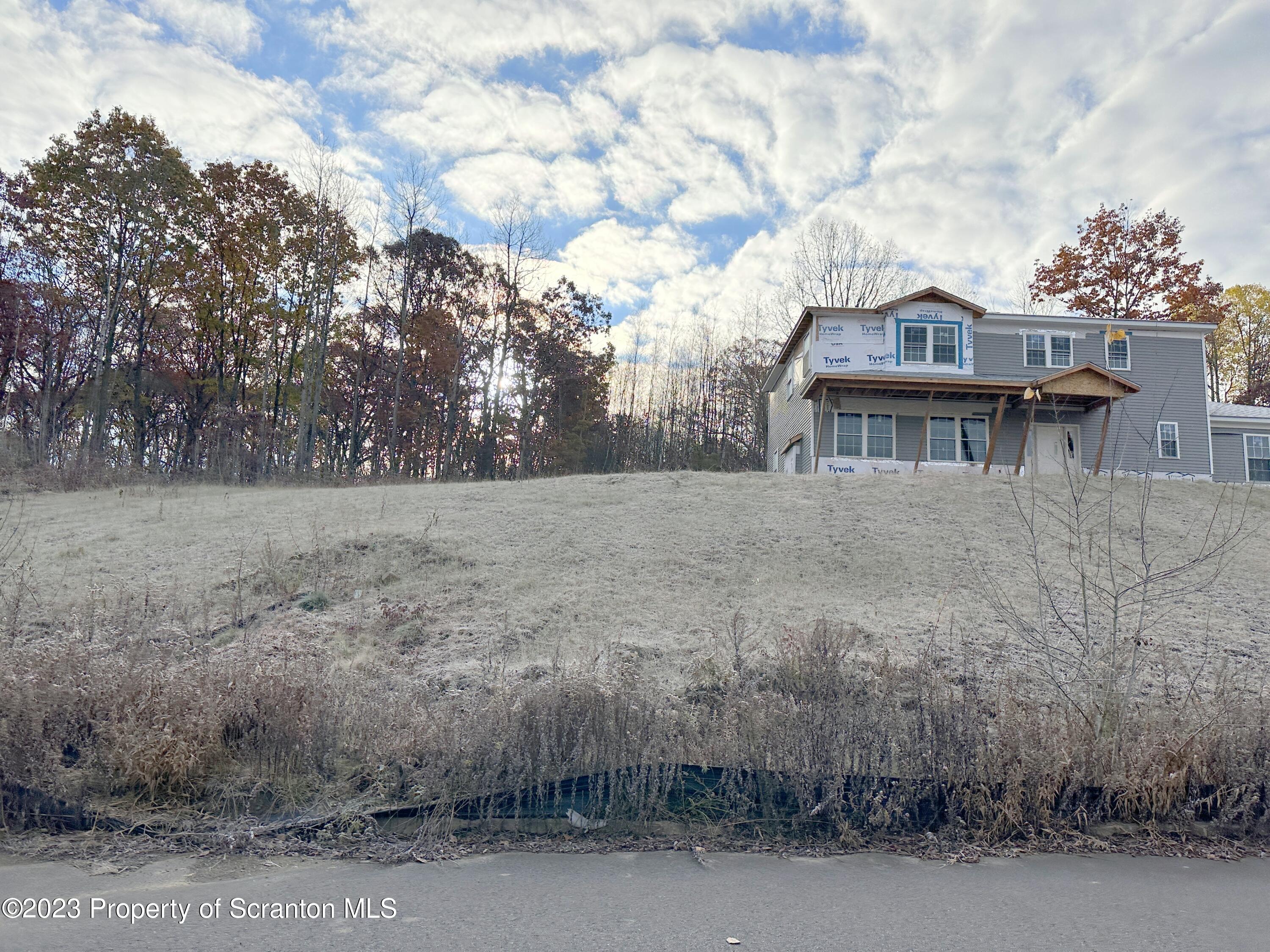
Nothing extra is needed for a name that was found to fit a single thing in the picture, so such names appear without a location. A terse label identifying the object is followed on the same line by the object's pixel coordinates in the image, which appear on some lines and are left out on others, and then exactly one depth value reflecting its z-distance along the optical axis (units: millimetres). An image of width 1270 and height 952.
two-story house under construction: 23250
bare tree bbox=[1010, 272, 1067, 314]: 38094
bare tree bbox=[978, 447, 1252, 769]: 5555
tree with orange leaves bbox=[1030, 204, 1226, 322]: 34438
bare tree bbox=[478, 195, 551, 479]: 36469
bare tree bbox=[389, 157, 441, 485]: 32812
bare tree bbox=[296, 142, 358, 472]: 31625
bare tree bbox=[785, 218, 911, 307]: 37594
